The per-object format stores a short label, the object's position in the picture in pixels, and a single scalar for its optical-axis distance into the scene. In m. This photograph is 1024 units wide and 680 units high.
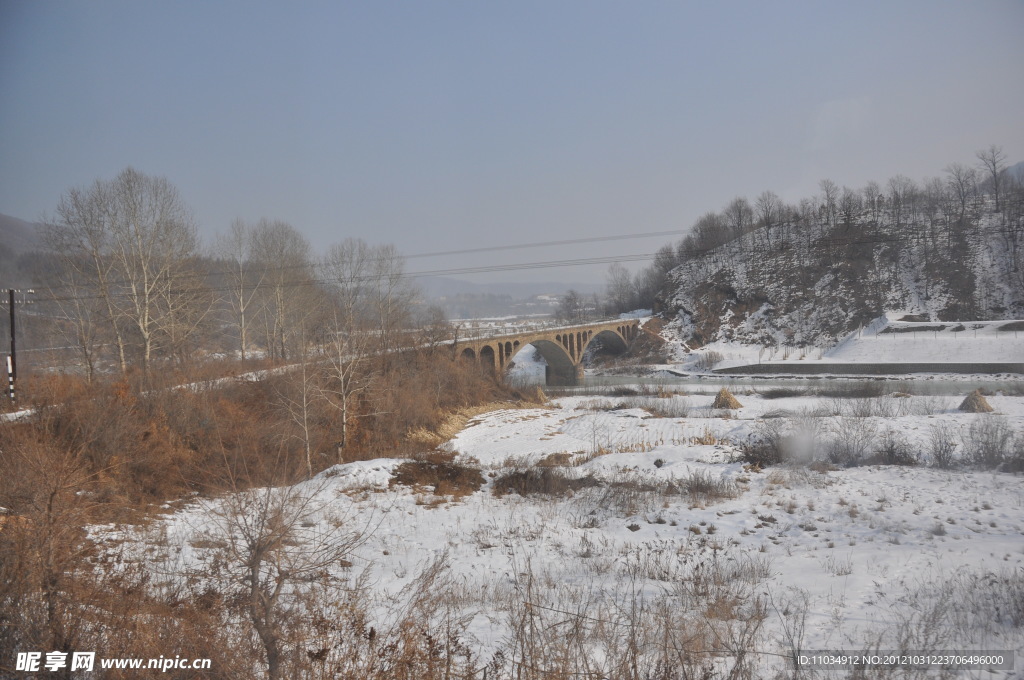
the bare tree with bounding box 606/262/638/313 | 109.50
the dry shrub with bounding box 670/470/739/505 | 14.76
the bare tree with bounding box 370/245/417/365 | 41.06
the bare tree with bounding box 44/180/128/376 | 25.42
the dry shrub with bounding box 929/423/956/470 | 17.86
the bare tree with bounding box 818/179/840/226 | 96.25
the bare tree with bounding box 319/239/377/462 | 21.84
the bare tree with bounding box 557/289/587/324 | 114.00
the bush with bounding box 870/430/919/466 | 18.66
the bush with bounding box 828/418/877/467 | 19.30
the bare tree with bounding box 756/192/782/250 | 105.06
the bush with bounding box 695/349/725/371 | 63.88
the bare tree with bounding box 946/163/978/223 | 90.00
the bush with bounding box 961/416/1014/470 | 17.53
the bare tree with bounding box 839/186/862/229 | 94.69
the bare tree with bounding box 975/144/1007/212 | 90.60
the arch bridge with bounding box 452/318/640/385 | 47.38
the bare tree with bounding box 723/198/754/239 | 109.81
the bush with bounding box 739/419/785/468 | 19.39
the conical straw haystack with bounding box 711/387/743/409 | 36.44
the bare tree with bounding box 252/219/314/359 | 38.16
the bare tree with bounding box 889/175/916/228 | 90.81
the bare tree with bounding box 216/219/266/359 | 35.31
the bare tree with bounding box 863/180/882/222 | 97.32
